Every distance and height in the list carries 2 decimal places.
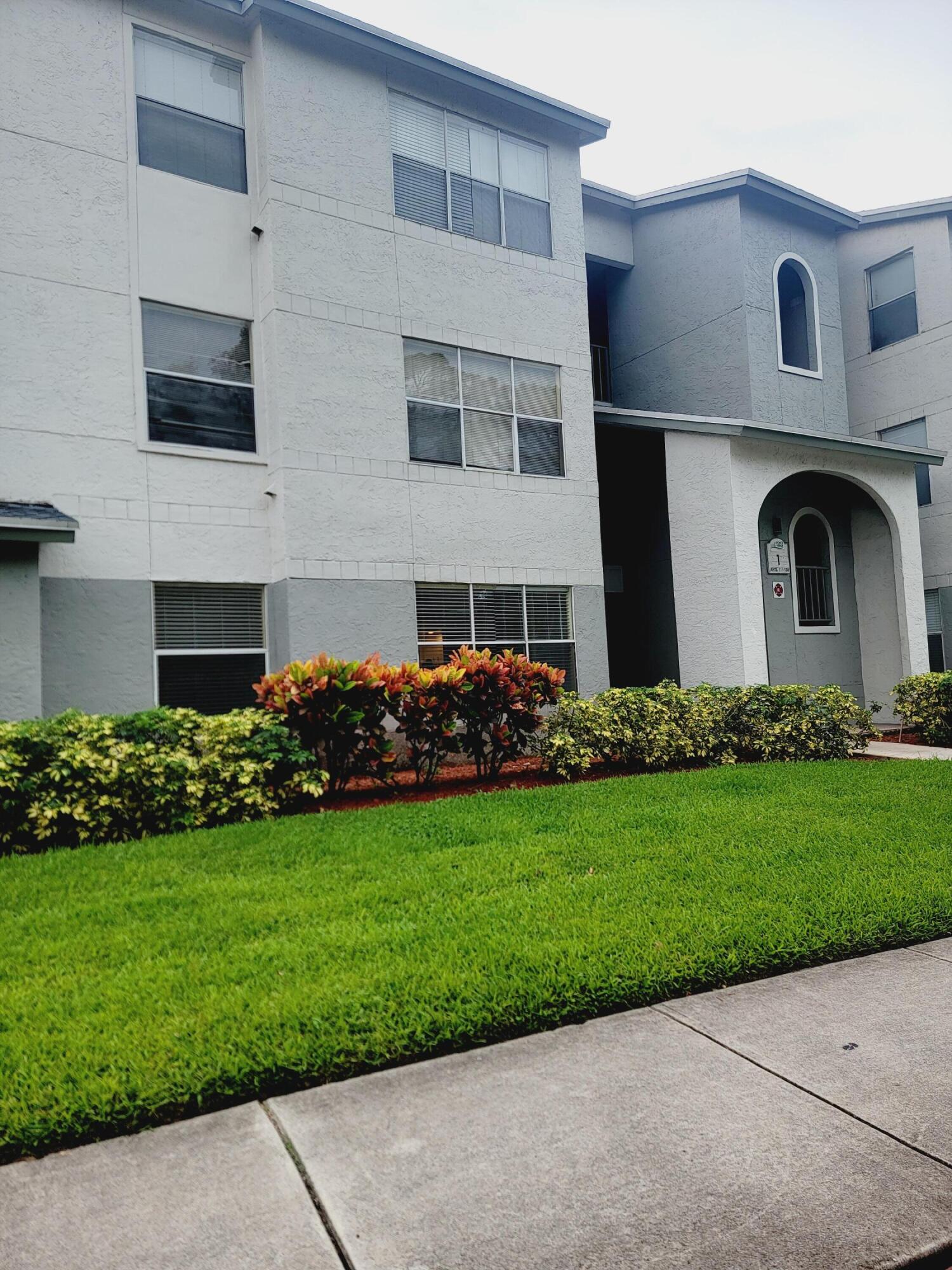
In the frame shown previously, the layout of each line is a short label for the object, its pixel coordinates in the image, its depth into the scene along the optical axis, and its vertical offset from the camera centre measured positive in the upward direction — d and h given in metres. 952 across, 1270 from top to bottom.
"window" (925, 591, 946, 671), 17.94 +0.60
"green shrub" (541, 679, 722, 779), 9.67 -0.59
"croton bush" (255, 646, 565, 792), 8.46 -0.18
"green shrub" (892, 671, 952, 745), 13.13 -0.63
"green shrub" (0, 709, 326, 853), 6.98 -0.60
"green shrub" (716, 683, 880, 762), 10.88 -0.66
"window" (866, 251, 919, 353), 18.12 +7.36
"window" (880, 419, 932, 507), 18.14 +4.48
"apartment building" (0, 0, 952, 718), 10.54 +3.79
